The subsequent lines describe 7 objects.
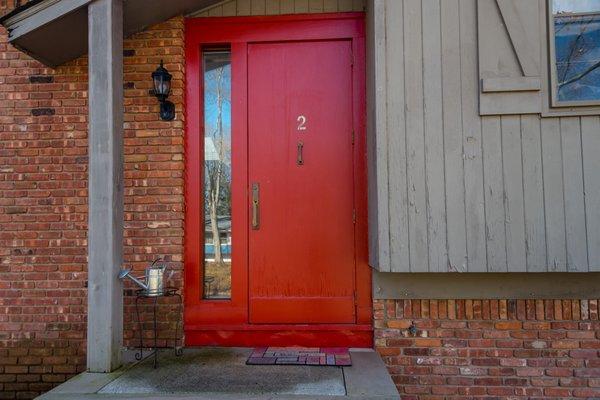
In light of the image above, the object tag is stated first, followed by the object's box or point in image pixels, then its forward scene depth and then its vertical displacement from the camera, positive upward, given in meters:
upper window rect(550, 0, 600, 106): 3.30 +1.15
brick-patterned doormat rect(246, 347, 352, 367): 3.27 -1.07
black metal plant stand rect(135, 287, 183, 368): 3.34 -0.81
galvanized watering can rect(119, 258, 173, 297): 3.27 -0.49
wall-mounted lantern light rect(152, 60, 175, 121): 3.63 +0.97
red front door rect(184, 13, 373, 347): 3.73 +0.19
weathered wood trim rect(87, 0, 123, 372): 3.04 +0.12
